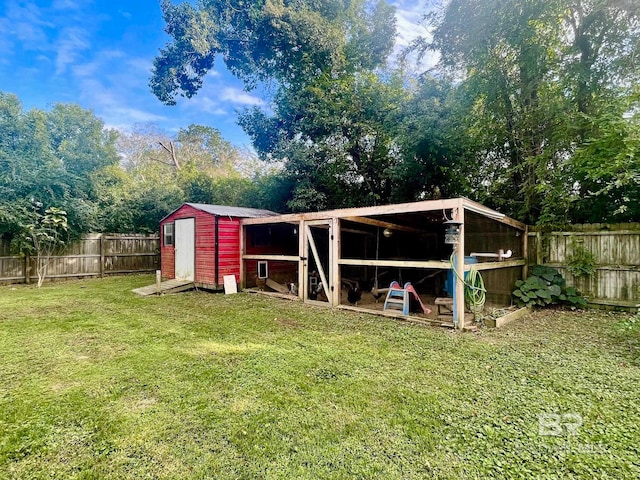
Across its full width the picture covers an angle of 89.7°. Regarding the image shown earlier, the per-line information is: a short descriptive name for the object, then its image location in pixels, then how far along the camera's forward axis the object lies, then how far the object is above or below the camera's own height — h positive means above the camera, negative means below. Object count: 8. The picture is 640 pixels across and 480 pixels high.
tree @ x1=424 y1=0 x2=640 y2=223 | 6.52 +3.60
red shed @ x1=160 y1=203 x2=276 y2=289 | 8.43 -0.01
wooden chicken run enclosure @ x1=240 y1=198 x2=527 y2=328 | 5.62 -0.21
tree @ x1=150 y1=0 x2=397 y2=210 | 11.09 +6.66
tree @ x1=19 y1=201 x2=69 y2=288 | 9.09 +0.27
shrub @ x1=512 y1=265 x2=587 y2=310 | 6.26 -0.99
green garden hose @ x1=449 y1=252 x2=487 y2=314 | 5.00 -0.75
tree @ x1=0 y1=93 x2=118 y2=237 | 9.12 +2.62
